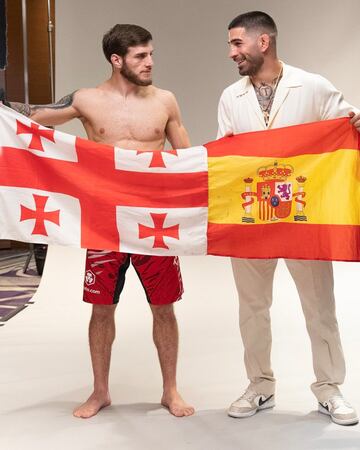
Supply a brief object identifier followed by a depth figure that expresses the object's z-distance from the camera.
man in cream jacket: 2.73
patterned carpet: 4.99
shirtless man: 2.86
